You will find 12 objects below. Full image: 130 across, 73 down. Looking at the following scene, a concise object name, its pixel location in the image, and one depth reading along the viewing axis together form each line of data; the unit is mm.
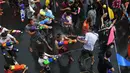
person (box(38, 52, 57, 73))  10834
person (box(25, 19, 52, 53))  12125
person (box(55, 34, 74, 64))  11195
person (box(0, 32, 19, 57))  11703
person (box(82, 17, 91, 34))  12109
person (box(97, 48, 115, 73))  10398
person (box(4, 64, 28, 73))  10562
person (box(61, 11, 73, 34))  12601
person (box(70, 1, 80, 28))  13111
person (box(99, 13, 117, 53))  12498
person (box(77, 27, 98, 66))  11086
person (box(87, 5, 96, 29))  12648
